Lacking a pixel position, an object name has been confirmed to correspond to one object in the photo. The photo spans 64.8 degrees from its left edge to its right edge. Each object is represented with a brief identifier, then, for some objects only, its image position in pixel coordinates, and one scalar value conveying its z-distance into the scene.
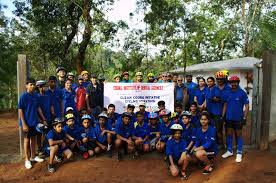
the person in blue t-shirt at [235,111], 4.79
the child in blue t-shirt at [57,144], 4.51
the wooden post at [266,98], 5.18
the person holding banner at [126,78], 5.82
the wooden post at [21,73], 4.90
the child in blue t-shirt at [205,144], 4.38
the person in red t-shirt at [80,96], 5.31
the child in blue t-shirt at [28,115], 4.53
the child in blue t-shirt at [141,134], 4.92
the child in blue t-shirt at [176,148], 4.39
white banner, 5.73
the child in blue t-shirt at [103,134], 4.88
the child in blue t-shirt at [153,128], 4.96
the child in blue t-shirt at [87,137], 4.84
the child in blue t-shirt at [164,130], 4.84
